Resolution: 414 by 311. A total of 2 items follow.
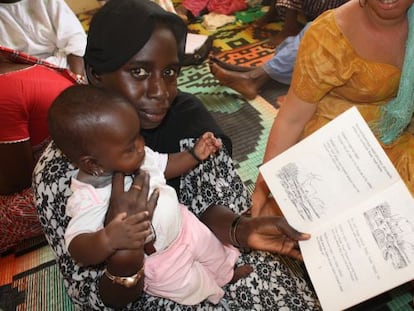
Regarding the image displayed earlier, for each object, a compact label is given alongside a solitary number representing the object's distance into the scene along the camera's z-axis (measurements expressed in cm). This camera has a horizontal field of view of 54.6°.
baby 80
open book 82
